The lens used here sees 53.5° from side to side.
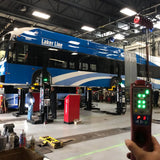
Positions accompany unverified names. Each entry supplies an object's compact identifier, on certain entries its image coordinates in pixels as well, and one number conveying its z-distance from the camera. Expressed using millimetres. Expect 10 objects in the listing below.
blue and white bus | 6207
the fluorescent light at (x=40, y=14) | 9555
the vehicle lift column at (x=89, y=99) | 8727
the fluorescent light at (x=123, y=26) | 12917
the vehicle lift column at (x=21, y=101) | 6648
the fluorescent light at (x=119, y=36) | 14663
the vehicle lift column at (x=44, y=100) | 5168
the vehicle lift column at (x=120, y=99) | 7445
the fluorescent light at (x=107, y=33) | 14255
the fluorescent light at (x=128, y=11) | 9366
